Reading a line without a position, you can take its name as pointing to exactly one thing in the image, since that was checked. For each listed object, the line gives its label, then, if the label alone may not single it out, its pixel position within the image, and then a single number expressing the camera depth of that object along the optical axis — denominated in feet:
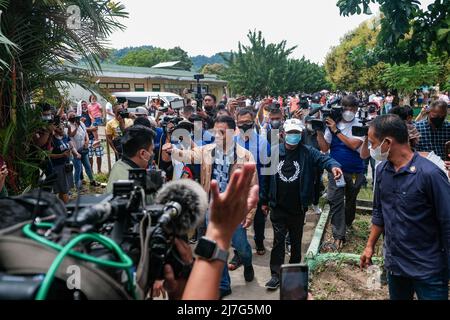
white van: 70.03
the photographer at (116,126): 23.71
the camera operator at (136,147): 9.47
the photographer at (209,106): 24.95
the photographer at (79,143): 25.46
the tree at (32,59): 15.72
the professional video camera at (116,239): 3.11
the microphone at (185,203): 5.13
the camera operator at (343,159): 16.56
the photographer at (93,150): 31.43
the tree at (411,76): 44.45
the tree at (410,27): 14.55
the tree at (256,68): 97.14
